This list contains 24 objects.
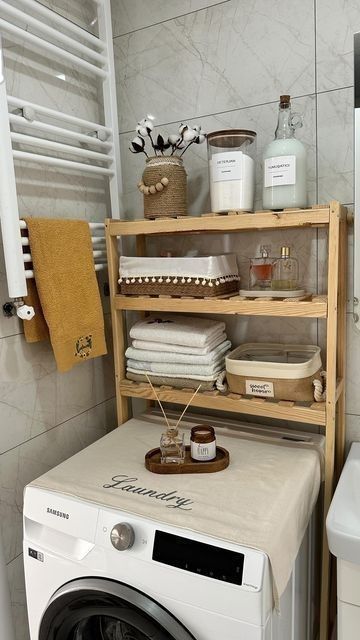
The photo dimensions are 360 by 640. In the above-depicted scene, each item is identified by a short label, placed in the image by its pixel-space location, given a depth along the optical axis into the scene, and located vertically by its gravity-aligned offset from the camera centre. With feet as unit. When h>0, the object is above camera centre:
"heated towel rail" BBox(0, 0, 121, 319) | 3.71 +1.09
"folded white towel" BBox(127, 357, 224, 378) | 4.53 -1.19
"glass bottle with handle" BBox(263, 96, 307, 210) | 3.85 +0.58
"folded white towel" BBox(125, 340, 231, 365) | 4.53 -1.07
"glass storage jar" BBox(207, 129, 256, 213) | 4.08 +0.62
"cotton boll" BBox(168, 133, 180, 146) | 4.50 +0.99
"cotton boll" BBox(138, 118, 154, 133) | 4.46 +1.13
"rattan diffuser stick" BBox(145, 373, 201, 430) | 4.48 -1.42
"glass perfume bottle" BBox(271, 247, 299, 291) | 4.34 -0.30
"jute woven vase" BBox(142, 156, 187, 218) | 4.45 +0.55
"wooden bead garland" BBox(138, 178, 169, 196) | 4.40 +0.55
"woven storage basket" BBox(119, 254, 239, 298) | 4.33 -0.29
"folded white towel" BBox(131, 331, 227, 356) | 4.54 -0.99
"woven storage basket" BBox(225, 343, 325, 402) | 4.11 -1.20
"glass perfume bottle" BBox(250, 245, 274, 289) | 4.45 -0.28
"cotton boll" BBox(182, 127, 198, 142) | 4.33 +0.99
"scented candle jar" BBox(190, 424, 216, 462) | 3.91 -1.64
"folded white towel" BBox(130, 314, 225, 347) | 4.53 -0.83
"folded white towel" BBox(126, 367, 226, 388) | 4.53 -1.26
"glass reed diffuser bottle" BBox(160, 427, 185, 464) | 3.96 -1.69
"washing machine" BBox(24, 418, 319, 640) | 2.97 -2.26
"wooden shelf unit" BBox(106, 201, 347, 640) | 3.83 -0.59
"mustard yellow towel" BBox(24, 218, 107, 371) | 4.17 -0.39
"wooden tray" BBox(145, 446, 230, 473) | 3.88 -1.79
